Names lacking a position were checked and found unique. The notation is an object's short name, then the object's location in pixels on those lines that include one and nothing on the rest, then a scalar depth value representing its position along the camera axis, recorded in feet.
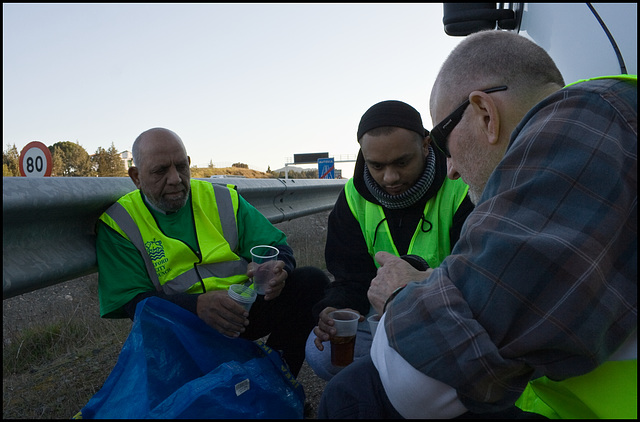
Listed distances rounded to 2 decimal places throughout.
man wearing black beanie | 8.96
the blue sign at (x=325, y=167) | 52.49
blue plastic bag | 6.38
